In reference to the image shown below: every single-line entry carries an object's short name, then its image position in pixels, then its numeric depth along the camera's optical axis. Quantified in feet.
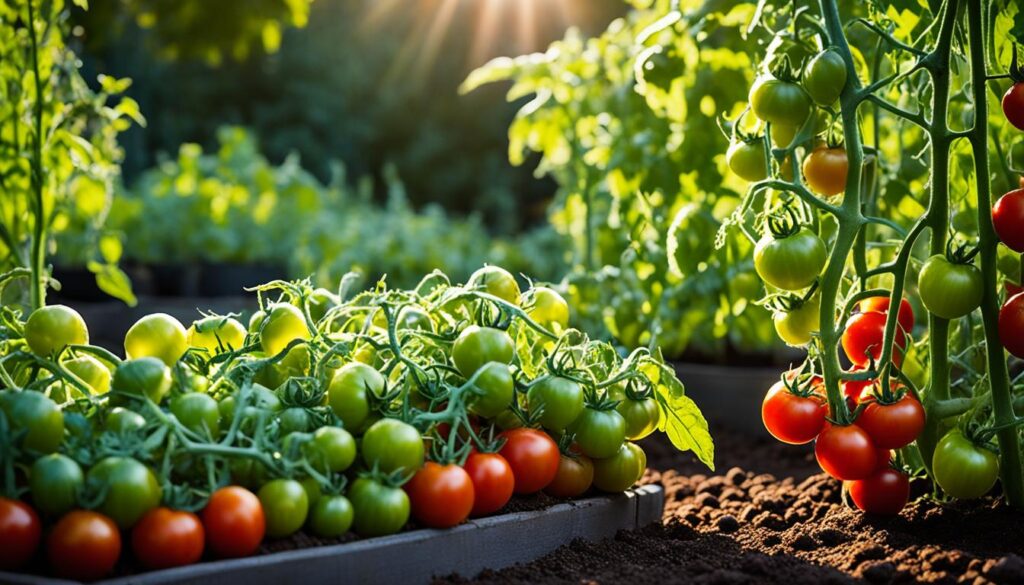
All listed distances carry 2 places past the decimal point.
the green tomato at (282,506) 6.42
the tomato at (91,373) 7.32
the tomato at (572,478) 8.07
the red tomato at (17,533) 5.76
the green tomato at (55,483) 5.93
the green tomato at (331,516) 6.59
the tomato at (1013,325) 7.63
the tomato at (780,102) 7.82
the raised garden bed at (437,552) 6.06
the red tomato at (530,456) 7.64
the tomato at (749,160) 8.22
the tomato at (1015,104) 7.48
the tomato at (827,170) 8.19
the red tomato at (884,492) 8.25
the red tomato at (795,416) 7.92
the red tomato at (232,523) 6.15
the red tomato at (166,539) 5.96
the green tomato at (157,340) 7.44
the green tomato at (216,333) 7.89
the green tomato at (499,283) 8.49
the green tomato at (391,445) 6.82
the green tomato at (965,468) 7.79
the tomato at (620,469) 8.27
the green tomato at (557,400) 7.70
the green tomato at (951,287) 7.52
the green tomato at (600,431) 7.89
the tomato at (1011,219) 7.43
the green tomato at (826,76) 7.64
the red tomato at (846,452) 7.75
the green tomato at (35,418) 6.09
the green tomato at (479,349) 7.55
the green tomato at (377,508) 6.71
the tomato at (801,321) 8.11
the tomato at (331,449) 6.68
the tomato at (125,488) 5.92
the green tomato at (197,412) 6.46
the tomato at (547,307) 8.84
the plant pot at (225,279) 22.29
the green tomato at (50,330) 7.44
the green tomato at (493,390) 7.38
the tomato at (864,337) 8.32
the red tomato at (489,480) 7.25
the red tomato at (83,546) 5.74
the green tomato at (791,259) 7.54
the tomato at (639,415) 8.25
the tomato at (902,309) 8.56
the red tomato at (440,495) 6.90
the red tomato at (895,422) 7.74
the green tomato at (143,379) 6.55
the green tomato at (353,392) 7.06
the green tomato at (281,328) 7.71
